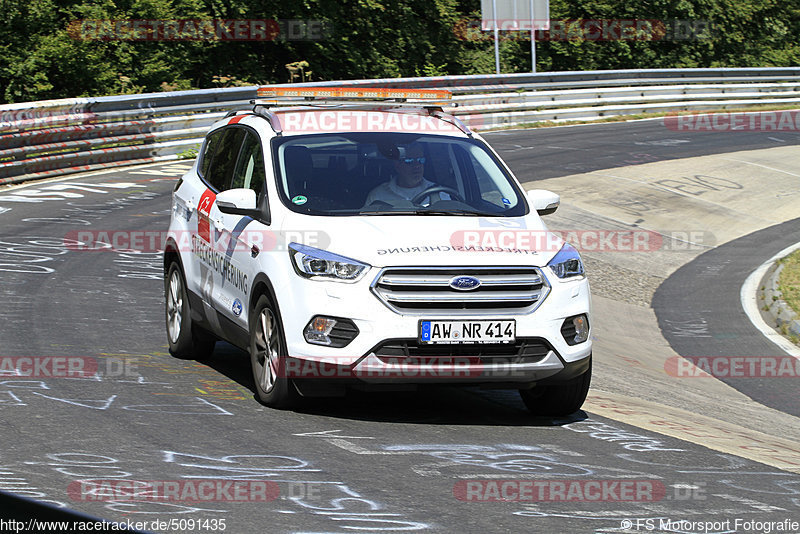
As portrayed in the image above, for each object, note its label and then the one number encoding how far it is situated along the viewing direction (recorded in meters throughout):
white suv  14.10
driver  16.06
